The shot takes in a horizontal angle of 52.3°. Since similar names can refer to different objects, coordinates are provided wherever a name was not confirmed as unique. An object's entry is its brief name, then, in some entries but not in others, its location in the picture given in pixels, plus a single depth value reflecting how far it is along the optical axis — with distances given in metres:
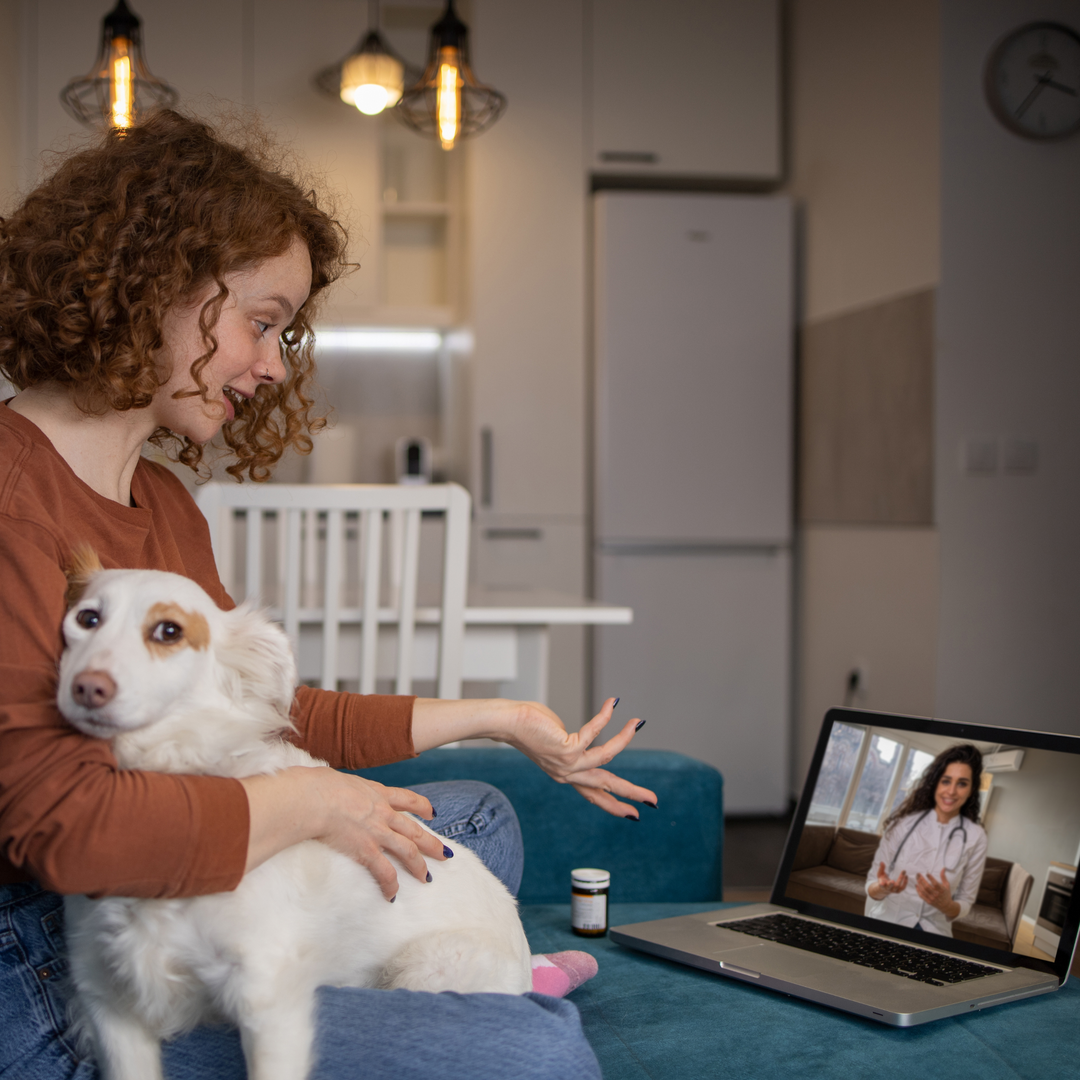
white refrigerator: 3.60
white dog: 0.76
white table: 2.12
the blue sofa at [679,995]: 1.04
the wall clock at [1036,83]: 2.94
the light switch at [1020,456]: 2.95
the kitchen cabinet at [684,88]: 3.67
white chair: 1.98
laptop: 1.19
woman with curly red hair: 0.75
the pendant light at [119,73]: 2.49
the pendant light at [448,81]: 2.60
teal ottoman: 1.55
